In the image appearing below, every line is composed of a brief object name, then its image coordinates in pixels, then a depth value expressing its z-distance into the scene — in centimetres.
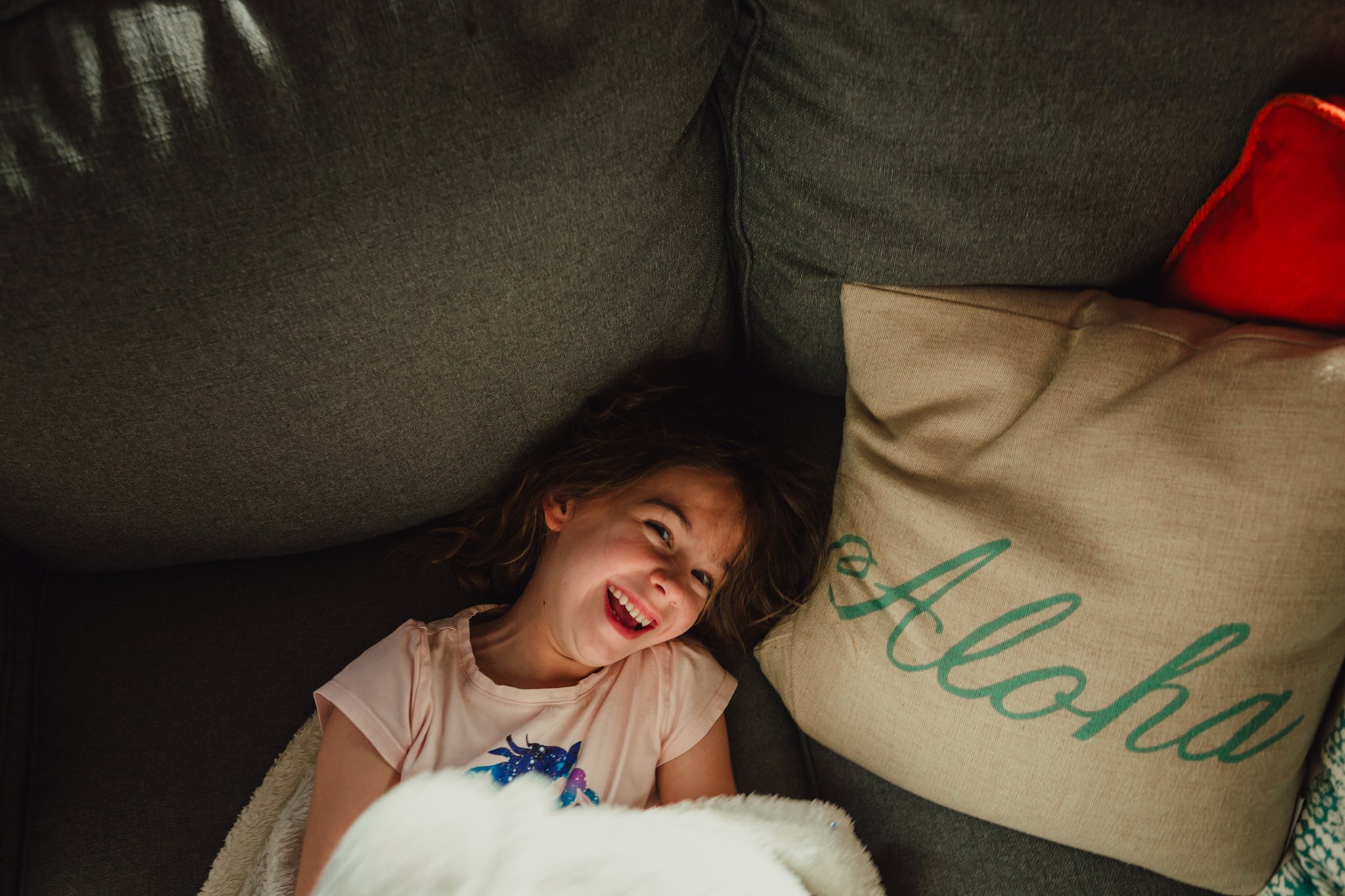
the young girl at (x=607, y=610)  87
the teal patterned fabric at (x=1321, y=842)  72
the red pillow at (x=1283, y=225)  67
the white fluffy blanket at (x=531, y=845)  63
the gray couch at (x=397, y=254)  65
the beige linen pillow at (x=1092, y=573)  66
